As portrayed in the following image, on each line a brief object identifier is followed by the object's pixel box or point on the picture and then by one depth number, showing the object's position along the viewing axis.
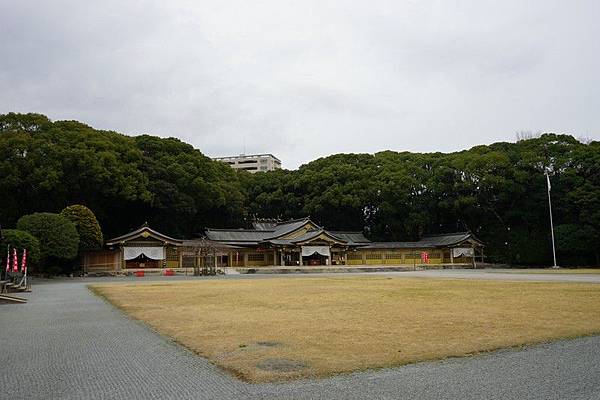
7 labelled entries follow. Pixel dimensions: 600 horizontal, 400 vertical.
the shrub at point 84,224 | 35.47
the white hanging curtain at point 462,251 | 49.75
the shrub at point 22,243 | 26.59
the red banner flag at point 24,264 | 20.95
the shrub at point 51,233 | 31.44
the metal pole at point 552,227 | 42.84
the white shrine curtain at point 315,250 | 47.62
